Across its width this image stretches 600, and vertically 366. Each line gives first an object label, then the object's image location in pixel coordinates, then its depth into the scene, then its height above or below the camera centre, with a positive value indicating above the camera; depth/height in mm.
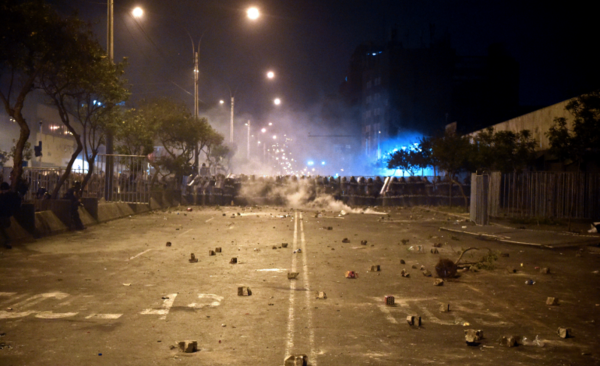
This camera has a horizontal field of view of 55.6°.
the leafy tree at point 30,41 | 15328 +3952
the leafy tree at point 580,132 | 19906 +2221
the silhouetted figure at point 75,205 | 18477 -757
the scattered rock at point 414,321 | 6941 -1597
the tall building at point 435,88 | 91188 +17943
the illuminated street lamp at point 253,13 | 26058 +7958
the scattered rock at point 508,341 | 6105 -1604
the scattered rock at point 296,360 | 5160 -1584
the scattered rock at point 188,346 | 5734 -1637
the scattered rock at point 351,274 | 10297 -1557
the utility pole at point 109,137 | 22750 +1954
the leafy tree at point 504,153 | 25891 +1779
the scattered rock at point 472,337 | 6086 -1568
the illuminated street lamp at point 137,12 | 25812 +7821
